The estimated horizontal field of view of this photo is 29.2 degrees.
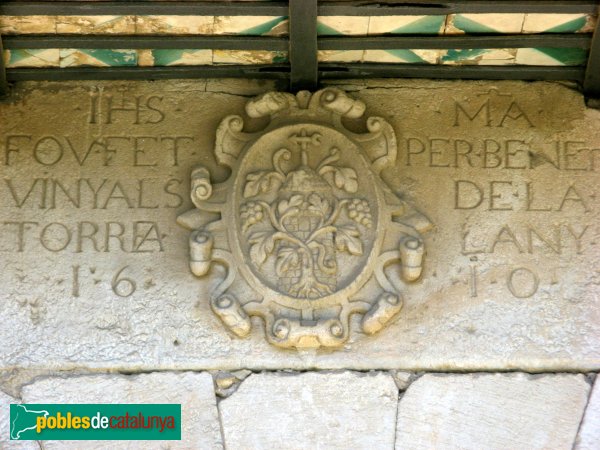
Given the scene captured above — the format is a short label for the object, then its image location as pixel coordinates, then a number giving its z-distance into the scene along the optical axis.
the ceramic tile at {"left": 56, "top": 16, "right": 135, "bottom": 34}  4.06
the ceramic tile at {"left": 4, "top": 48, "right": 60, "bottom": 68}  4.24
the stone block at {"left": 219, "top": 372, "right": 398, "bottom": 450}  3.91
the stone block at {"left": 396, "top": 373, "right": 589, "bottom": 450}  3.90
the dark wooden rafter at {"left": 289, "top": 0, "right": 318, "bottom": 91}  3.97
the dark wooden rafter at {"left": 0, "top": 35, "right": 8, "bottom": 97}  4.18
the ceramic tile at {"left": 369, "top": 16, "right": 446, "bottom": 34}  4.05
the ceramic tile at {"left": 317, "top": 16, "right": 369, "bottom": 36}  4.05
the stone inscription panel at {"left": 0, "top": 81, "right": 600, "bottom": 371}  4.04
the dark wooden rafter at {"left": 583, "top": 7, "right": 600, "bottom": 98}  4.17
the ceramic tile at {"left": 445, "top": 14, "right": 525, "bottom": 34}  4.05
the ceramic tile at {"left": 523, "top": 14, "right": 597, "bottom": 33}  4.08
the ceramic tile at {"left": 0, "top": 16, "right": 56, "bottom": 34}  4.07
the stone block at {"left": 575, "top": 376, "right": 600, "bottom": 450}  3.90
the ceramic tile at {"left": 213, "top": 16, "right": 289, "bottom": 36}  4.05
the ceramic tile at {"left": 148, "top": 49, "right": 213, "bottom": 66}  4.26
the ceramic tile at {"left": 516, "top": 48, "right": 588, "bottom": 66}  4.28
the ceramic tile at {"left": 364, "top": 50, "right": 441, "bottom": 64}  4.26
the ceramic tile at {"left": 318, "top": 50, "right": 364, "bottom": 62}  4.24
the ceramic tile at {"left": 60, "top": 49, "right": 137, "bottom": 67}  4.24
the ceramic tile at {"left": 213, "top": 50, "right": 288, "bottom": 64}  4.26
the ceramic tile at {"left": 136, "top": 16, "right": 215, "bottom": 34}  4.06
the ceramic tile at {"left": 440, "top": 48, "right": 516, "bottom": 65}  4.27
